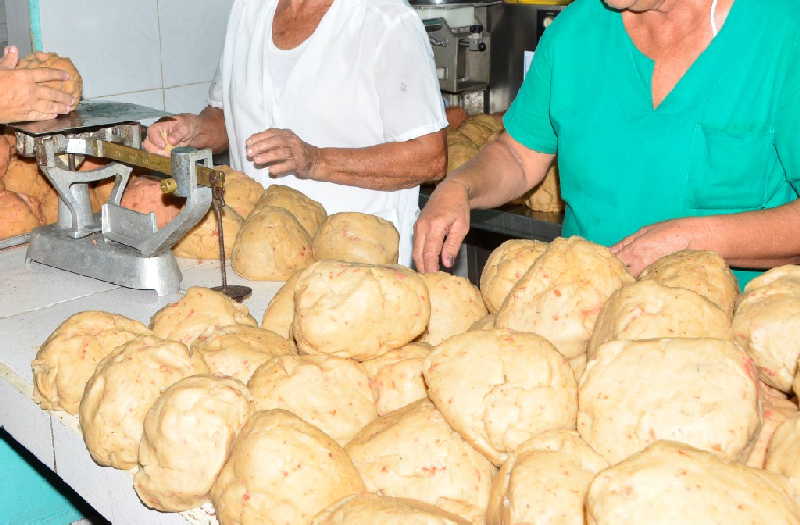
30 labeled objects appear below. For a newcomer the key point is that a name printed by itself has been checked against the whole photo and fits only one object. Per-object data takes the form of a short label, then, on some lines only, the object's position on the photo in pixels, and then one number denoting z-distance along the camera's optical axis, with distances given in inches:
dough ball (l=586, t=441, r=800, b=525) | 38.9
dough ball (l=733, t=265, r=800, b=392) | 53.1
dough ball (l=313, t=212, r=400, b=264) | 90.6
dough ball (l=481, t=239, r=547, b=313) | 67.9
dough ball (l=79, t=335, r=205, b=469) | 58.8
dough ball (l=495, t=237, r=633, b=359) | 59.7
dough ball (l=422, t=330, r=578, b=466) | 51.3
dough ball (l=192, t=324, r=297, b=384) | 62.4
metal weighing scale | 86.7
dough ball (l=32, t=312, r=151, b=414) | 67.4
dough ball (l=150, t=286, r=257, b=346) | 70.4
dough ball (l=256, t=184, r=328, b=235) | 99.2
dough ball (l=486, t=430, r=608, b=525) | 44.4
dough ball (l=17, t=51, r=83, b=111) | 101.5
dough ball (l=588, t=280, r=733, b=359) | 53.7
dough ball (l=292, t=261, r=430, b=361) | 61.0
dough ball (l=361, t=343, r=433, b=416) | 60.6
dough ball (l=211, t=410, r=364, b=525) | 49.3
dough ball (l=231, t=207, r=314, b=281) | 92.5
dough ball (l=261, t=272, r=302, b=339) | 74.2
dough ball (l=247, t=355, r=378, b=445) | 56.9
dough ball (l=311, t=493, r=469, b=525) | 45.4
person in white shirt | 119.3
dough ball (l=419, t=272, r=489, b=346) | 70.5
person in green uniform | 80.8
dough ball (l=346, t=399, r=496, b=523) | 51.3
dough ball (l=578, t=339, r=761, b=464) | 45.6
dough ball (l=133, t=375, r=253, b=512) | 53.0
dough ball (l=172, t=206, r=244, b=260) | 99.3
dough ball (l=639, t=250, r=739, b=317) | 60.8
